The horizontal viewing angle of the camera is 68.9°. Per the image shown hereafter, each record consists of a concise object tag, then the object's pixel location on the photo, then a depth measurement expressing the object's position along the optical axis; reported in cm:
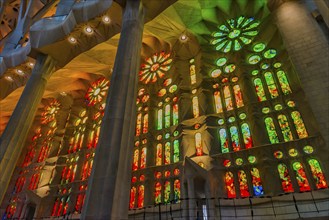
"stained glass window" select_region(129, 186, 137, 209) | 1180
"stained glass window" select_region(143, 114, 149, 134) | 1418
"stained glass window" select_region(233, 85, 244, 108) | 1189
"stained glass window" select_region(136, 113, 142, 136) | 1441
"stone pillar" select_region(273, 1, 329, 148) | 795
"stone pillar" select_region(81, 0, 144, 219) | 550
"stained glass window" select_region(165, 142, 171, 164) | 1229
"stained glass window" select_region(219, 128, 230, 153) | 1093
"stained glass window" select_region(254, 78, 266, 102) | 1150
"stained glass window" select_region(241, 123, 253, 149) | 1058
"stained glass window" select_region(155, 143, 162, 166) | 1253
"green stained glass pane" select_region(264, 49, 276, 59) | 1235
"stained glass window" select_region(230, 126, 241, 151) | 1073
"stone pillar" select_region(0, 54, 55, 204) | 1016
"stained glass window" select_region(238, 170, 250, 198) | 952
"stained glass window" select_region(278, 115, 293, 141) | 987
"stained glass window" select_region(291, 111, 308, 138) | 963
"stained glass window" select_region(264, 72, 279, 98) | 1129
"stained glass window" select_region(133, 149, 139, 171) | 1308
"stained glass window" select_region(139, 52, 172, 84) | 1603
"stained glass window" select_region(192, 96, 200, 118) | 1251
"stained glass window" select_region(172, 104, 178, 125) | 1331
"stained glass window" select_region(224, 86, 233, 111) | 1209
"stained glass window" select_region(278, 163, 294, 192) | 887
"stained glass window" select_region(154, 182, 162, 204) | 1129
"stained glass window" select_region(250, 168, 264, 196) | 929
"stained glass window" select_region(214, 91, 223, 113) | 1231
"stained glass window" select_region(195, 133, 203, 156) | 1109
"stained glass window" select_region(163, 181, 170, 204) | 1108
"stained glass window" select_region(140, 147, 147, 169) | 1288
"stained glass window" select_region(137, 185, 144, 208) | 1164
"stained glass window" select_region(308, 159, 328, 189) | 830
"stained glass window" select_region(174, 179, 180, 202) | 1085
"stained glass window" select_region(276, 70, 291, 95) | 1101
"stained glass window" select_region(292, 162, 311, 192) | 859
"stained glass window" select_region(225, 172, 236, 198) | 973
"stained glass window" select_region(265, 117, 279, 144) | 1009
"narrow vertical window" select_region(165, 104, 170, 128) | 1363
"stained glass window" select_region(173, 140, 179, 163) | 1192
